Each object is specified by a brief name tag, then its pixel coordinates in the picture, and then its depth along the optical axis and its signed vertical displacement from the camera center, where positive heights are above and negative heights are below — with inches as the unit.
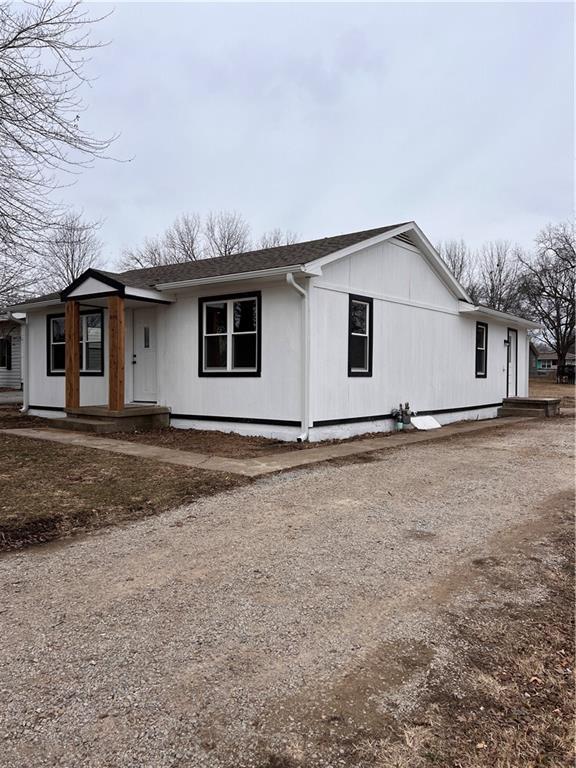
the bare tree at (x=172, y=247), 1502.2 +356.9
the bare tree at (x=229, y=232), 1453.0 +377.1
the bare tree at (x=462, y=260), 1758.6 +361.4
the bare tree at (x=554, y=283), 1472.7 +249.2
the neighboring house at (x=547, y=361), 2536.9 +31.4
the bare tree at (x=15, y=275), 352.5 +79.7
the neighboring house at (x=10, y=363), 999.6 +6.0
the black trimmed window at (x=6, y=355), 1016.0 +21.7
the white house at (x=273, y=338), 373.7 +23.8
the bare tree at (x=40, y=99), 271.1 +142.0
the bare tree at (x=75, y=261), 1284.6 +274.1
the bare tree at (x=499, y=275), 1732.3 +311.3
